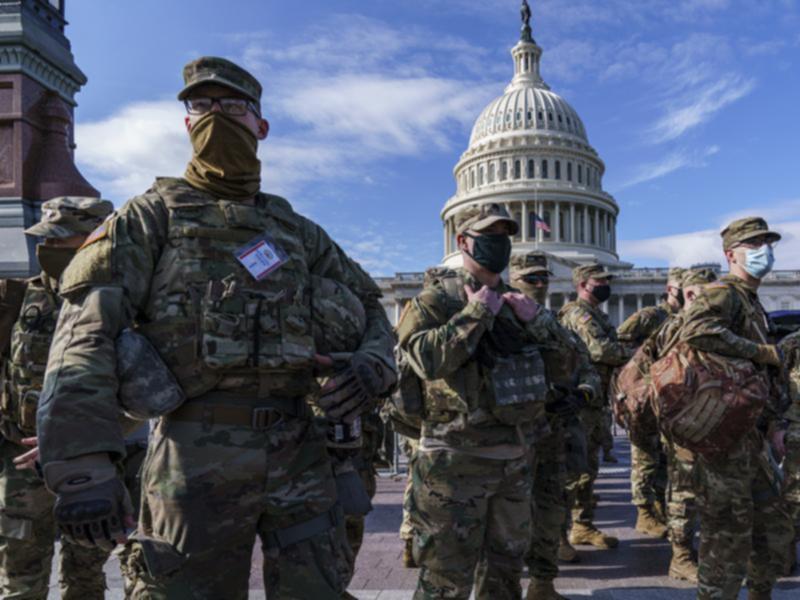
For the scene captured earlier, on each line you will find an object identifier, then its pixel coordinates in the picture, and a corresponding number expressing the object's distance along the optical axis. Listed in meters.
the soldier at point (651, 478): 6.66
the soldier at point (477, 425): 3.44
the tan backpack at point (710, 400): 3.91
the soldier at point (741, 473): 3.95
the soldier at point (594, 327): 6.81
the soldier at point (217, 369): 2.27
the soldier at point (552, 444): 3.98
